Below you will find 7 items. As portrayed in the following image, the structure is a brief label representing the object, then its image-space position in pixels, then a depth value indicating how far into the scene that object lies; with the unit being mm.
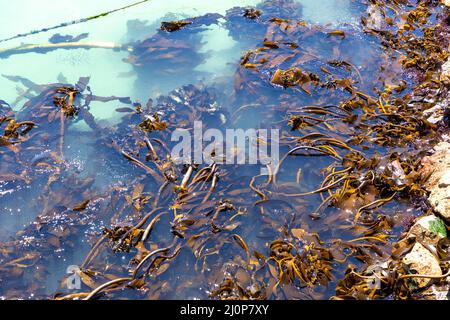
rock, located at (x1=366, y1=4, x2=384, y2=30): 4914
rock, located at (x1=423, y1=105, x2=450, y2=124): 3555
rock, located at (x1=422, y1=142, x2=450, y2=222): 2725
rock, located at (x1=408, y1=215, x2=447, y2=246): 2639
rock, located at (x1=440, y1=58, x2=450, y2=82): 3854
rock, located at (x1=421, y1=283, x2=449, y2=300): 2303
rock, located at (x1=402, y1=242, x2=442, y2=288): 2451
